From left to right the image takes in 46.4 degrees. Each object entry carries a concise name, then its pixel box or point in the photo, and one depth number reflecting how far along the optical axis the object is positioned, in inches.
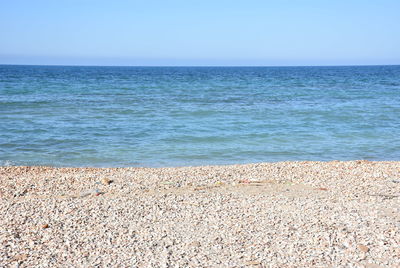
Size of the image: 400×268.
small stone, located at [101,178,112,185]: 377.4
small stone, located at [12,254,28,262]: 222.4
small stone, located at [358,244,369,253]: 235.0
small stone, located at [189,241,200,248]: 240.4
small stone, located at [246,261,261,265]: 220.5
